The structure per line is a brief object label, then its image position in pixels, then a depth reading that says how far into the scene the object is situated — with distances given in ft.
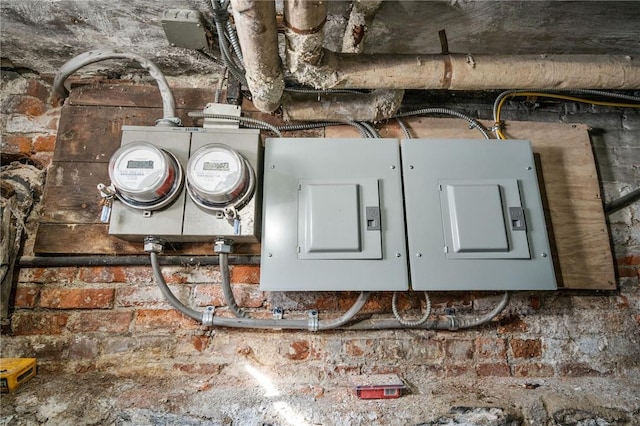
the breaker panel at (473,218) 3.29
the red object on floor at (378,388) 3.09
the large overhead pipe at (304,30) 2.67
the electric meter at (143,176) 3.19
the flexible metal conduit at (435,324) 3.69
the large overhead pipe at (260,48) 2.67
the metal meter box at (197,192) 3.25
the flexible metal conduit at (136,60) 3.80
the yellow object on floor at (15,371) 3.07
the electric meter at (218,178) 3.23
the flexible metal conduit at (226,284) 3.42
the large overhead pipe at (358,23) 3.16
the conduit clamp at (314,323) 3.56
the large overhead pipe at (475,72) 3.44
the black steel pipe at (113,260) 3.76
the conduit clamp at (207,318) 3.57
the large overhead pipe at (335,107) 4.00
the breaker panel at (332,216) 3.25
